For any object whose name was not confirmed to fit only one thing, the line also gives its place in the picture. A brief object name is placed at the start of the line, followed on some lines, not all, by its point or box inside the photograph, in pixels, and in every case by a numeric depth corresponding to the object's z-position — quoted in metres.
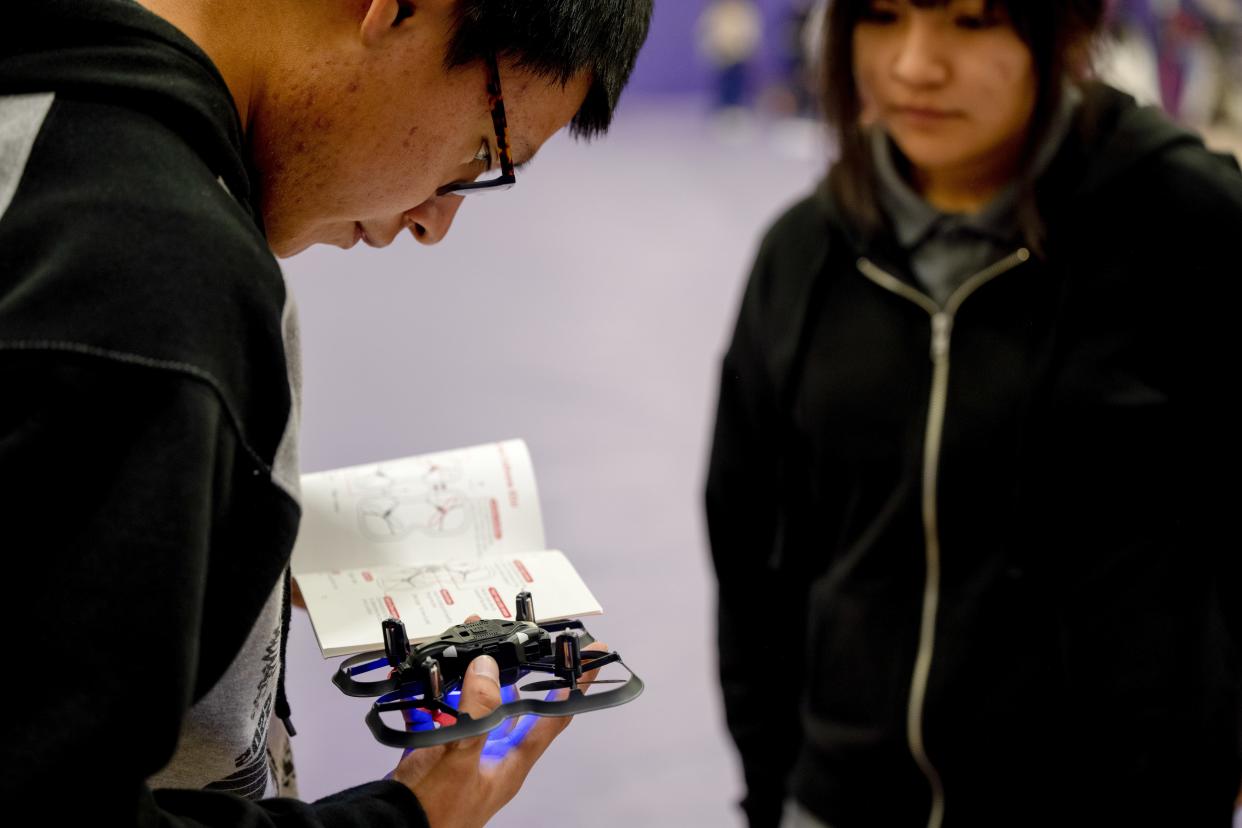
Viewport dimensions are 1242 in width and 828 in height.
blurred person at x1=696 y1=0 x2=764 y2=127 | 12.61
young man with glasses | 0.68
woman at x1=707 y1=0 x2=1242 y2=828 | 1.61
